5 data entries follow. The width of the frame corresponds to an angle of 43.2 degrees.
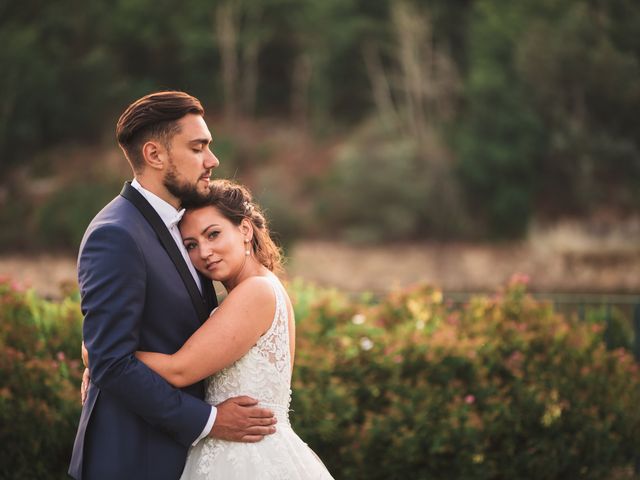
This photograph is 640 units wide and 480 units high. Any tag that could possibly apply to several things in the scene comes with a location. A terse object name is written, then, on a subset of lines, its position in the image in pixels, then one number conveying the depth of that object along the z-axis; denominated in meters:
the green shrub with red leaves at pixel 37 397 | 4.74
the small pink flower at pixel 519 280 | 6.60
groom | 2.90
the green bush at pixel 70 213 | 32.22
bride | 3.09
